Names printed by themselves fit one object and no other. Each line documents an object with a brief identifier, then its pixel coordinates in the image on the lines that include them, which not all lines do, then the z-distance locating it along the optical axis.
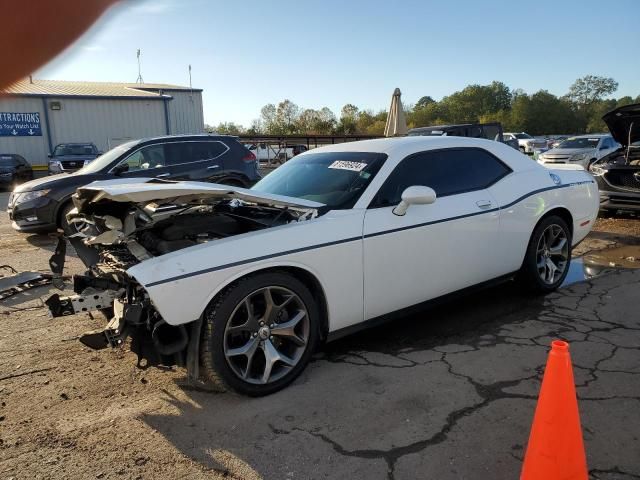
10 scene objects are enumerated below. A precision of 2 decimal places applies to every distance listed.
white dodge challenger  2.95
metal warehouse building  20.77
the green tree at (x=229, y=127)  57.44
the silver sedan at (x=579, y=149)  16.77
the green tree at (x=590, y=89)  93.12
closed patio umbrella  15.94
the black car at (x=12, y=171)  18.22
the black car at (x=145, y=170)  8.05
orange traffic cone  2.11
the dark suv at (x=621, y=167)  8.23
